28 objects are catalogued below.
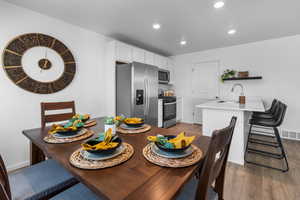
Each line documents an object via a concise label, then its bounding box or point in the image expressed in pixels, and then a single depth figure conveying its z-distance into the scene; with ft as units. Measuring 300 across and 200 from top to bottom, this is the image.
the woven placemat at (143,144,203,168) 2.38
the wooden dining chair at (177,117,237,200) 2.04
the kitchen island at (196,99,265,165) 6.90
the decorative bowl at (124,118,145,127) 4.46
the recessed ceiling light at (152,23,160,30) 8.72
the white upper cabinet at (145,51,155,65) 12.39
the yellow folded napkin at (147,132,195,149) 2.66
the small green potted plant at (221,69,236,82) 12.55
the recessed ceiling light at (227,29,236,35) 9.55
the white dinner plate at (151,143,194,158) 2.60
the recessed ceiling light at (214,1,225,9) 6.44
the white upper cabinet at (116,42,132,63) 9.93
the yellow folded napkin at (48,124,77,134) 3.53
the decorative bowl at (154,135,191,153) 2.59
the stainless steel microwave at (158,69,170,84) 14.24
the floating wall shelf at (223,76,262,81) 11.48
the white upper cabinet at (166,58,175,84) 15.83
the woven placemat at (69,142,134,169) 2.31
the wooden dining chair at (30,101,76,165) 4.48
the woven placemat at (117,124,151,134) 4.15
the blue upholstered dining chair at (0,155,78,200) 2.84
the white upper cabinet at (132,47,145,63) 11.16
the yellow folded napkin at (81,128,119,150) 2.51
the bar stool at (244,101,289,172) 6.45
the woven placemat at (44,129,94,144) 3.38
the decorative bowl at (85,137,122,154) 2.46
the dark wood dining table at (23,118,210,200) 1.74
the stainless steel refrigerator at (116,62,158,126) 9.65
